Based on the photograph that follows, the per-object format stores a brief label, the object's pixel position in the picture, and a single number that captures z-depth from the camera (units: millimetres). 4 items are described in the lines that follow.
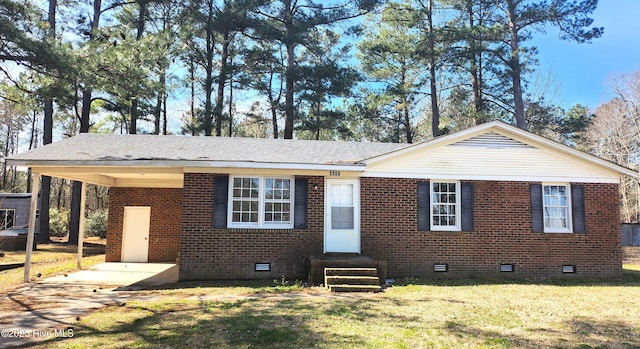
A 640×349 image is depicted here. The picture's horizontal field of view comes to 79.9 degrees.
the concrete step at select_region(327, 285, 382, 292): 8695
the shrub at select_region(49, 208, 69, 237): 25094
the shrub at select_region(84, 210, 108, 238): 24141
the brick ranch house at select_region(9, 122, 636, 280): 10039
